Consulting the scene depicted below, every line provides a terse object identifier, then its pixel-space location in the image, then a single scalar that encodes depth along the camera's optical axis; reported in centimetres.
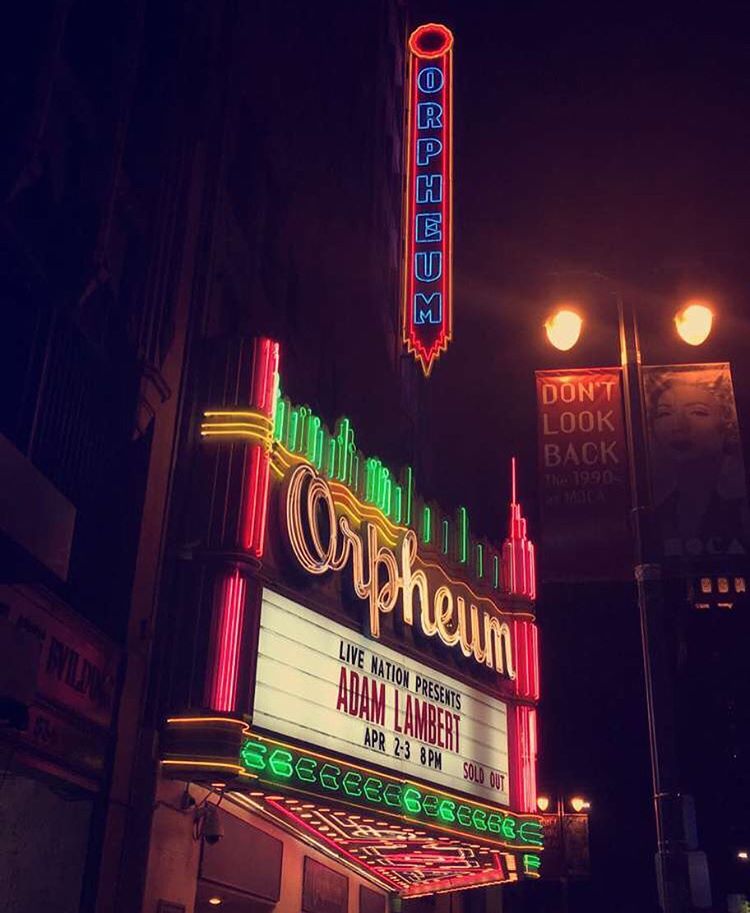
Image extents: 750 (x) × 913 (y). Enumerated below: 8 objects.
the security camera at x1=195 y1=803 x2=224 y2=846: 1392
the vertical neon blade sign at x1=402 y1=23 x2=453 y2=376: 2298
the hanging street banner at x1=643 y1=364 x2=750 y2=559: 1170
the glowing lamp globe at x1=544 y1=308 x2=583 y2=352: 1300
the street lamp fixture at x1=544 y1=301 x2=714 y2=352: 1248
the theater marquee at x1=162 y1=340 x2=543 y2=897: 1354
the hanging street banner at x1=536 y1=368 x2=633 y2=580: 1252
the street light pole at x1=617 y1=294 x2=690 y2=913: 1043
